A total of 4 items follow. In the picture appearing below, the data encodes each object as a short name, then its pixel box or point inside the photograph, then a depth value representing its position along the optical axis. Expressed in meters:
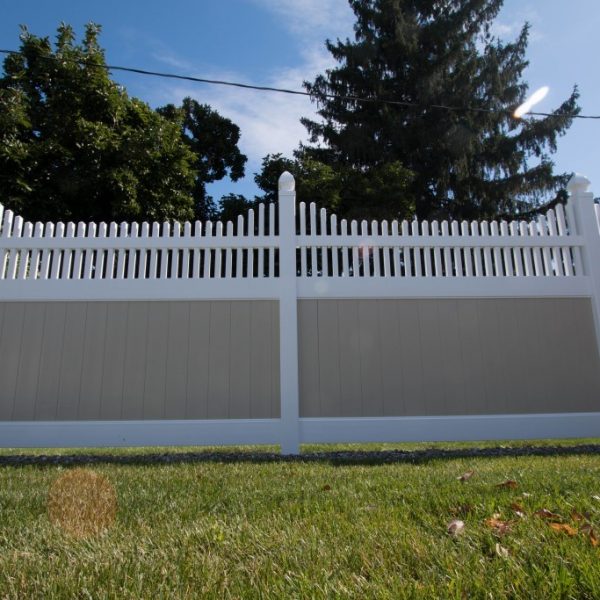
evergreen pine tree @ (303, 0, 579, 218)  16.64
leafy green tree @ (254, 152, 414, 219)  13.05
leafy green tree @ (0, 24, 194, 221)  10.50
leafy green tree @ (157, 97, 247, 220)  16.91
